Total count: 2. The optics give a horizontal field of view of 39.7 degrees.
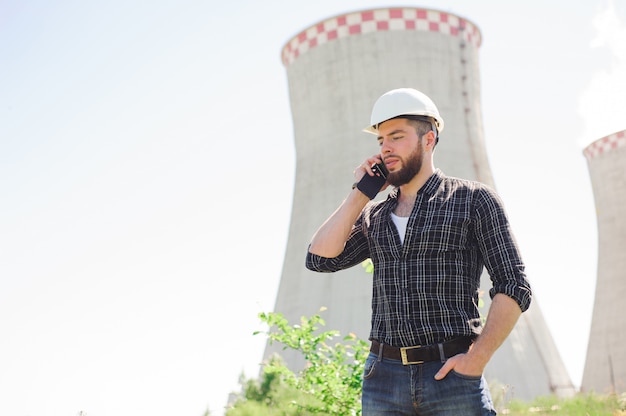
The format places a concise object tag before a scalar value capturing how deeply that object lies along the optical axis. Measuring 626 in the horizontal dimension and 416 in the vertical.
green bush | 4.61
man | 2.15
